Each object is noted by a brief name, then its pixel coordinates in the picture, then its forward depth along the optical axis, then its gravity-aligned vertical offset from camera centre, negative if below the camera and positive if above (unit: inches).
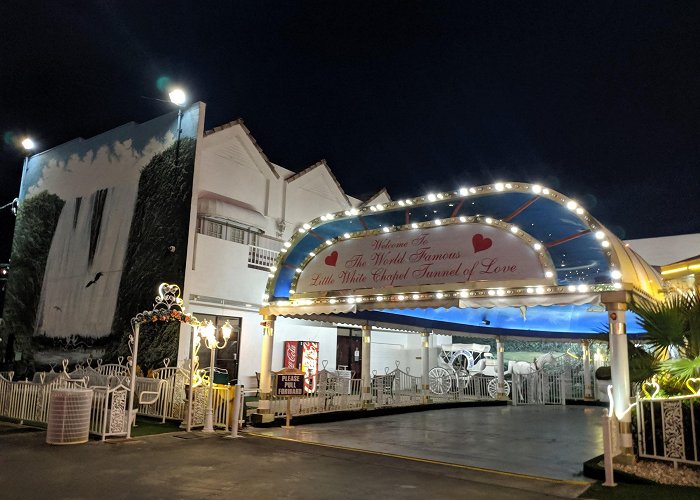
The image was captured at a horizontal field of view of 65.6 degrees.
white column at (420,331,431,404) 713.0 -14.0
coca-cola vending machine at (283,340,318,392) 826.8 +1.8
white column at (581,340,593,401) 853.8 -11.1
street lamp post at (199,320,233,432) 445.4 -35.8
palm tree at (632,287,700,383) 319.6 +22.4
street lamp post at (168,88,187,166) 656.1 +305.7
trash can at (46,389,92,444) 372.5 -45.9
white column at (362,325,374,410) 613.0 -15.0
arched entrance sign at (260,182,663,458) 362.9 +77.3
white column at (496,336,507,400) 823.1 -16.0
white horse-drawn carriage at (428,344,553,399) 866.8 -10.0
